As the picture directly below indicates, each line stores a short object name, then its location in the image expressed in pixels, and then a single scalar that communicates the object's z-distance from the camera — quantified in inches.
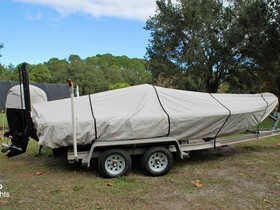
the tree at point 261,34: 644.1
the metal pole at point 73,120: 208.5
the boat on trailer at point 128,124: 222.1
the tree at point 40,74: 2668.6
